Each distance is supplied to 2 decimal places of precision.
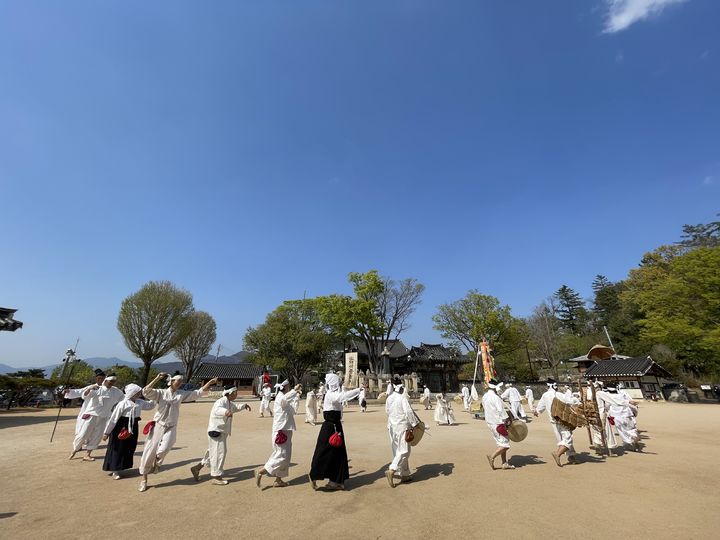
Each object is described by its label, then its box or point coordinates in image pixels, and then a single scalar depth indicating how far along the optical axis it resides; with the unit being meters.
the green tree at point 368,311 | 38.16
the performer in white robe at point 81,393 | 7.73
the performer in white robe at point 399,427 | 6.02
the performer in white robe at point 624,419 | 9.06
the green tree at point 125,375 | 30.97
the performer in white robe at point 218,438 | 6.16
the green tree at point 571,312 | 65.62
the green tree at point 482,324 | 37.72
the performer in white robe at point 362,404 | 20.55
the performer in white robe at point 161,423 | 5.88
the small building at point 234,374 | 45.47
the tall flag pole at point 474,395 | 21.89
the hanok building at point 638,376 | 28.41
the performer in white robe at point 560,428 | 7.21
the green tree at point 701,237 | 41.91
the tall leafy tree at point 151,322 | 30.77
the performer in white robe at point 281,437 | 5.81
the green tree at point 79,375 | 24.57
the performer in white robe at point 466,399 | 22.12
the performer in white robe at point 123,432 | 6.47
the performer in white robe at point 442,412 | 15.00
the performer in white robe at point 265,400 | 17.88
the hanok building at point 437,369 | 47.91
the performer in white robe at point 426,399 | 23.61
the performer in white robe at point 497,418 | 6.83
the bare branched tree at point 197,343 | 40.75
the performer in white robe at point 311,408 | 15.18
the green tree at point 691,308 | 21.34
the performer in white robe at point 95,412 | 8.07
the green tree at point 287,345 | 36.59
